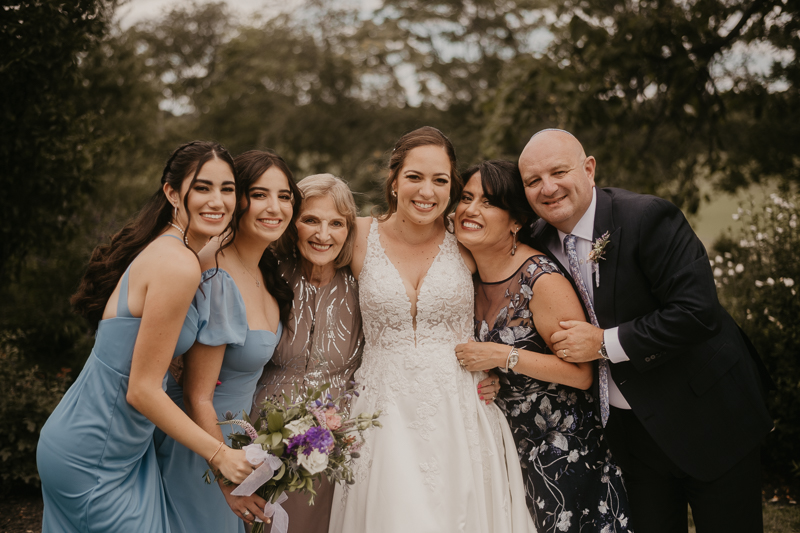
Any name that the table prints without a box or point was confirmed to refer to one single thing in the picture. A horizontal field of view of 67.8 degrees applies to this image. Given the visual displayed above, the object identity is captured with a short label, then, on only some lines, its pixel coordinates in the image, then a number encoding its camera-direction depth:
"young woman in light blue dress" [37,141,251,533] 2.35
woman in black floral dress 3.19
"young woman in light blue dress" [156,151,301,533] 2.71
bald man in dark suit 2.97
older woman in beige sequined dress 3.34
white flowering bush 5.05
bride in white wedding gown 3.07
